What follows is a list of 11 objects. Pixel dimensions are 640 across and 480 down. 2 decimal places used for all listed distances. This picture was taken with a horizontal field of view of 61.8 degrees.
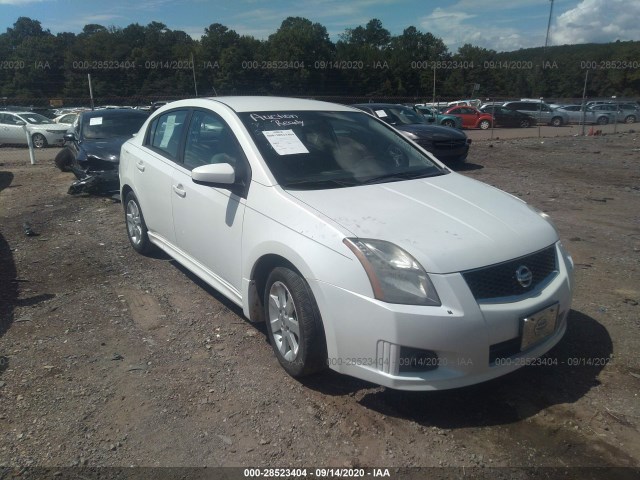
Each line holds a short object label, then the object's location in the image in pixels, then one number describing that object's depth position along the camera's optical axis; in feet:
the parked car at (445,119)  89.17
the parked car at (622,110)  110.65
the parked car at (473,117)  104.06
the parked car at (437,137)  39.93
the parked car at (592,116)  108.58
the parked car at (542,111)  109.40
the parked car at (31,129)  67.36
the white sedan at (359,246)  9.15
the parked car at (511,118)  106.32
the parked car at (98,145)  31.04
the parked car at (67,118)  76.84
